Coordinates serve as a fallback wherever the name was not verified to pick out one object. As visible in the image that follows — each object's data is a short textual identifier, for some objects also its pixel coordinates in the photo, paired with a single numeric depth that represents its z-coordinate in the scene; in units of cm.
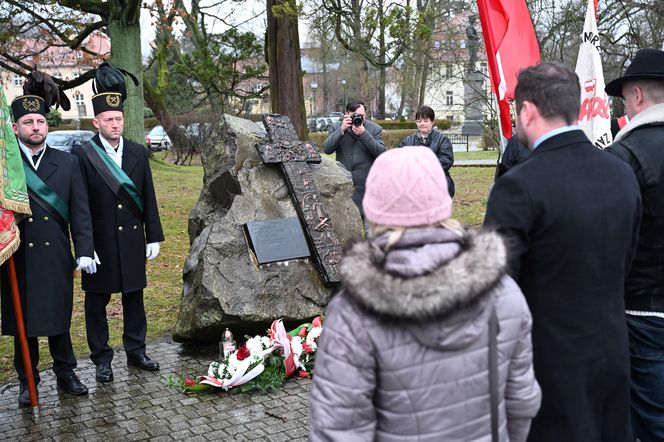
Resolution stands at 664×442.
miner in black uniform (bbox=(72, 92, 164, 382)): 511
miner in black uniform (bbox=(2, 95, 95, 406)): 467
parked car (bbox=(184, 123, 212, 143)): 2256
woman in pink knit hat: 182
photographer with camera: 720
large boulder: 529
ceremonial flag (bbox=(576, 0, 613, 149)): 494
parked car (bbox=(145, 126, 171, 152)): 2889
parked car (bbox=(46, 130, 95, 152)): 2104
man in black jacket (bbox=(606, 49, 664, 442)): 307
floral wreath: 480
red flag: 496
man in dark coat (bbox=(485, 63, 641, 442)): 242
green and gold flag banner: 441
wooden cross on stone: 573
